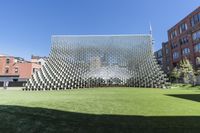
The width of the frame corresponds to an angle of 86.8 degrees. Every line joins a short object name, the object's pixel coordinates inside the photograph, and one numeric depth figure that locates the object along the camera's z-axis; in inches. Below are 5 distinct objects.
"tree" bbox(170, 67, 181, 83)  944.9
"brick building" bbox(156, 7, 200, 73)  975.1
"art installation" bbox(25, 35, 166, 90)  638.9
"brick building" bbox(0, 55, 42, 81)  1209.3
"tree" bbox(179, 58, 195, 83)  782.3
